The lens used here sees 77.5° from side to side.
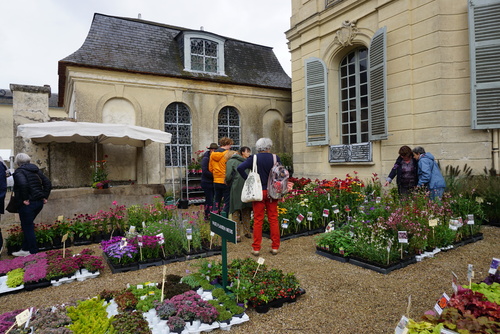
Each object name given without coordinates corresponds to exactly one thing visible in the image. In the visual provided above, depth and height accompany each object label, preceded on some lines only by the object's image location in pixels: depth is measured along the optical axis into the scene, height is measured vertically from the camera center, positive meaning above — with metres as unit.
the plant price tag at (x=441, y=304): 2.31 -1.12
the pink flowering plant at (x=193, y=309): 2.80 -1.35
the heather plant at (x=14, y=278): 3.91 -1.41
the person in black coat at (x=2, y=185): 5.17 -0.28
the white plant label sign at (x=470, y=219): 5.11 -1.06
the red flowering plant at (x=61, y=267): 4.09 -1.35
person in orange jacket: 6.20 -0.14
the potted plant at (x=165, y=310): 2.86 -1.36
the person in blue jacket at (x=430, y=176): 5.95 -0.37
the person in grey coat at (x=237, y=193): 5.68 -0.57
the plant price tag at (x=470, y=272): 2.69 -1.02
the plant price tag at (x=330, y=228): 5.18 -1.15
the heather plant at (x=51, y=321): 2.48 -1.34
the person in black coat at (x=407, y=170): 6.22 -0.26
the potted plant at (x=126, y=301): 3.08 -1.37
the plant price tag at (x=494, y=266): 2.74 -0.99
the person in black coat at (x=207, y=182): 6.83 -0.43
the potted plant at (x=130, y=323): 2.53 -1.33
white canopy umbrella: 7.50 +0.87
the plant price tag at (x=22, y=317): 2.37 -1.16
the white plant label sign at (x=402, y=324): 1.99 -1.07
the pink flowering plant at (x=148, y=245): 4.61 -1.22
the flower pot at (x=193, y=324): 2.75 -1.45
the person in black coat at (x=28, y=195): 5.19 -0.46
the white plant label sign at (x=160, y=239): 4.60 -1.11
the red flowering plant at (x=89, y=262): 4.25 -1.33
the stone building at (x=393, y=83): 6.82 +1.94
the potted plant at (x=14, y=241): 5.48 -1.28
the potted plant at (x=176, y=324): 2.68 -1.39
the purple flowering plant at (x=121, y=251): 4.42 -1.24
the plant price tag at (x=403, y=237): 4.09 -1.05
